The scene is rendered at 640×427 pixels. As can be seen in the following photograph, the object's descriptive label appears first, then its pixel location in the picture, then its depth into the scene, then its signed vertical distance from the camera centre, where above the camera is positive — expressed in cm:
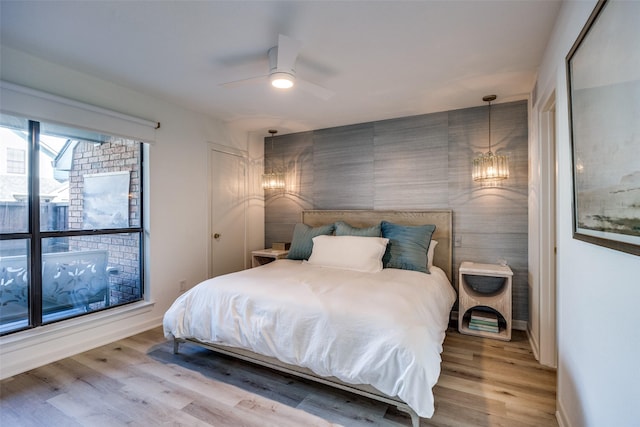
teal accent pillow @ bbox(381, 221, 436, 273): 307 -34
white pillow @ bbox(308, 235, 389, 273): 304 -40
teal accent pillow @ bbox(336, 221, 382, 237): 340 -18
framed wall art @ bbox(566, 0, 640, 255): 92 +32
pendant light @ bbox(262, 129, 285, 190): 443 +53
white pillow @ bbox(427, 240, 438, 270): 326 -42
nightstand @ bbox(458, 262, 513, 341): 291 -84
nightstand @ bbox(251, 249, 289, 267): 409 -55
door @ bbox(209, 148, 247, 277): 397 +9
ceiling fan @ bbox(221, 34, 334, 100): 197 +105
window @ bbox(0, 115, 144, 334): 236 -6
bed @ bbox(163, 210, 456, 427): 171 -71
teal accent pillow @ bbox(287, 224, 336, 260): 365 -31
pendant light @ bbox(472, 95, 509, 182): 305 +49
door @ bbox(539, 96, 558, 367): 238 -24
